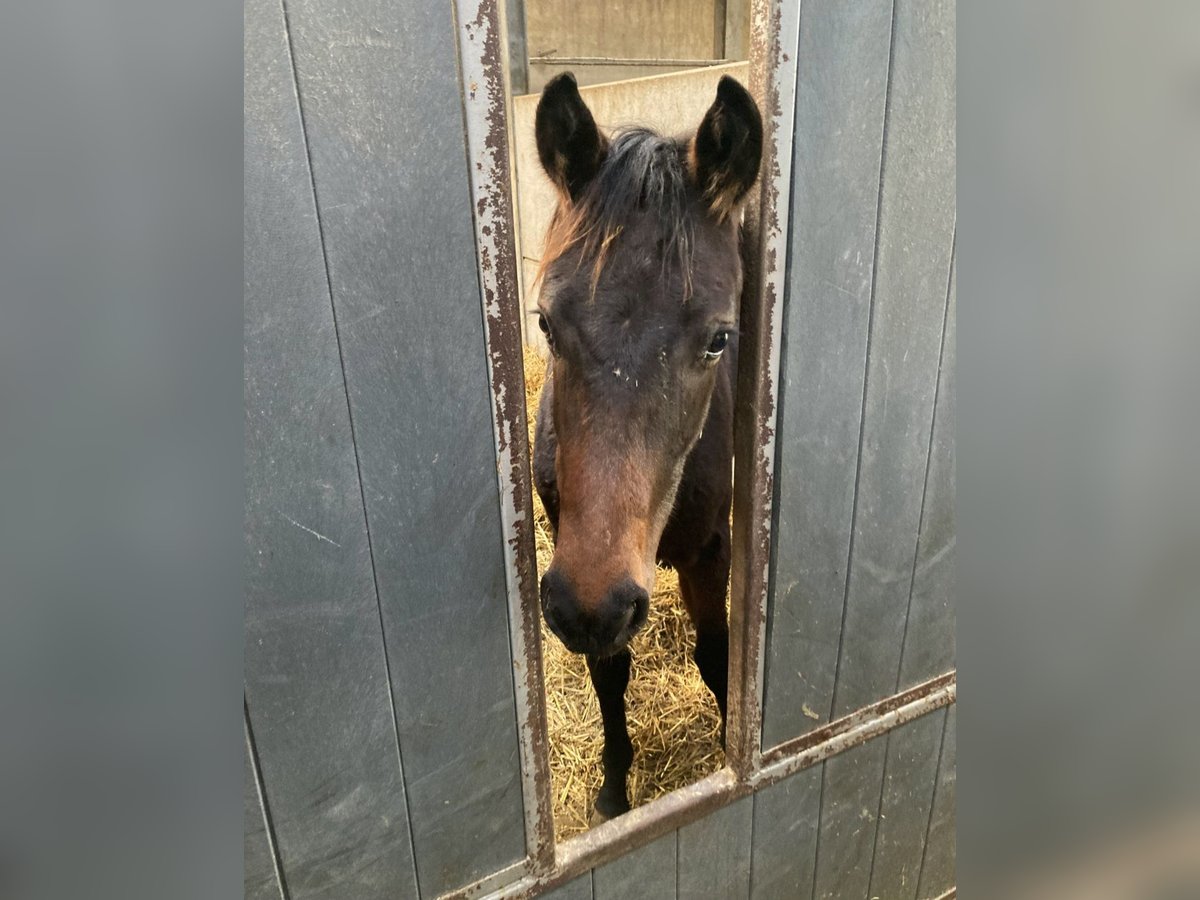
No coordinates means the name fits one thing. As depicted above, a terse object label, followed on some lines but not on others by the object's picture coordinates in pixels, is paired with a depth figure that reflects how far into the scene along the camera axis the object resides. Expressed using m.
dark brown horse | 0.95
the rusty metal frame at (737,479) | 0.78
